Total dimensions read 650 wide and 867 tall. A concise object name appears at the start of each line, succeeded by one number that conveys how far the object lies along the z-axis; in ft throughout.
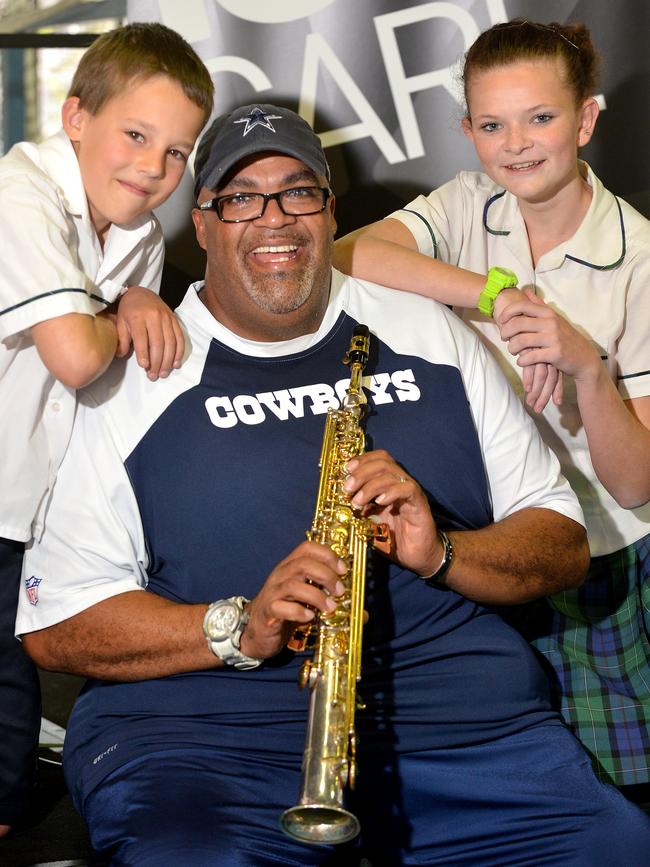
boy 6.83
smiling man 6.48
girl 8.02
